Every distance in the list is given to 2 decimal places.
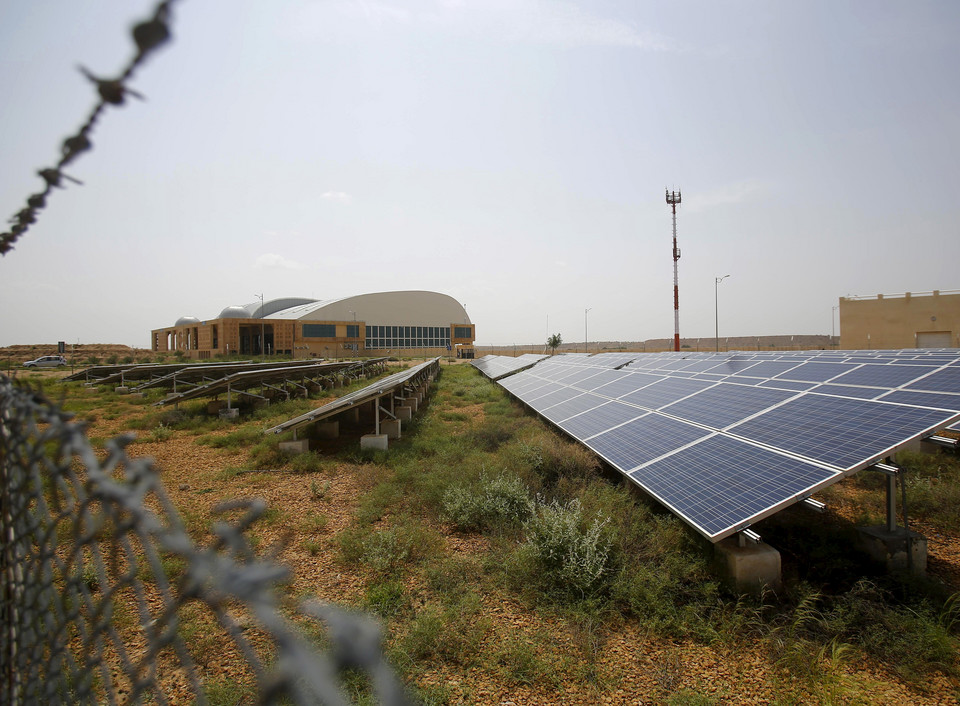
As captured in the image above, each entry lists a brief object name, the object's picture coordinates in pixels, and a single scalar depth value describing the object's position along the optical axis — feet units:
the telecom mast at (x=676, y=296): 130.21
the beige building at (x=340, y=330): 216.13
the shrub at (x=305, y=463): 34.47
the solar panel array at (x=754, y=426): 17.51
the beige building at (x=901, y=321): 137.90
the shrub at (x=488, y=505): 23.56
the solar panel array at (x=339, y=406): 36.17
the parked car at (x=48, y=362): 151.92
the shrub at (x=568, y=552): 17.33
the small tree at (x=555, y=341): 233.76
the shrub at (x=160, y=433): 45.32
